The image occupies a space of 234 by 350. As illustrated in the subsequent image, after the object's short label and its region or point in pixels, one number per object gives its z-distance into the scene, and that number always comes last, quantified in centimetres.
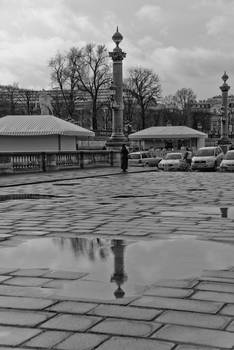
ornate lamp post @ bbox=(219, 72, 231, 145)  6521
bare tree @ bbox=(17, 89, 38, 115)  9281
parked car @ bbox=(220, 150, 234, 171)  3309
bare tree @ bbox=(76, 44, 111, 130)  8138
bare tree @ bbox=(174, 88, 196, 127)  12038
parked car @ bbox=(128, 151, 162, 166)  4668
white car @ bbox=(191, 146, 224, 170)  3656
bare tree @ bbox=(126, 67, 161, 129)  9275
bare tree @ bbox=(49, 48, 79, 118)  8056
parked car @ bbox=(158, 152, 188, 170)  3706
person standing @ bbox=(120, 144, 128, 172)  3384
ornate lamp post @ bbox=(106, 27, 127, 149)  4378
